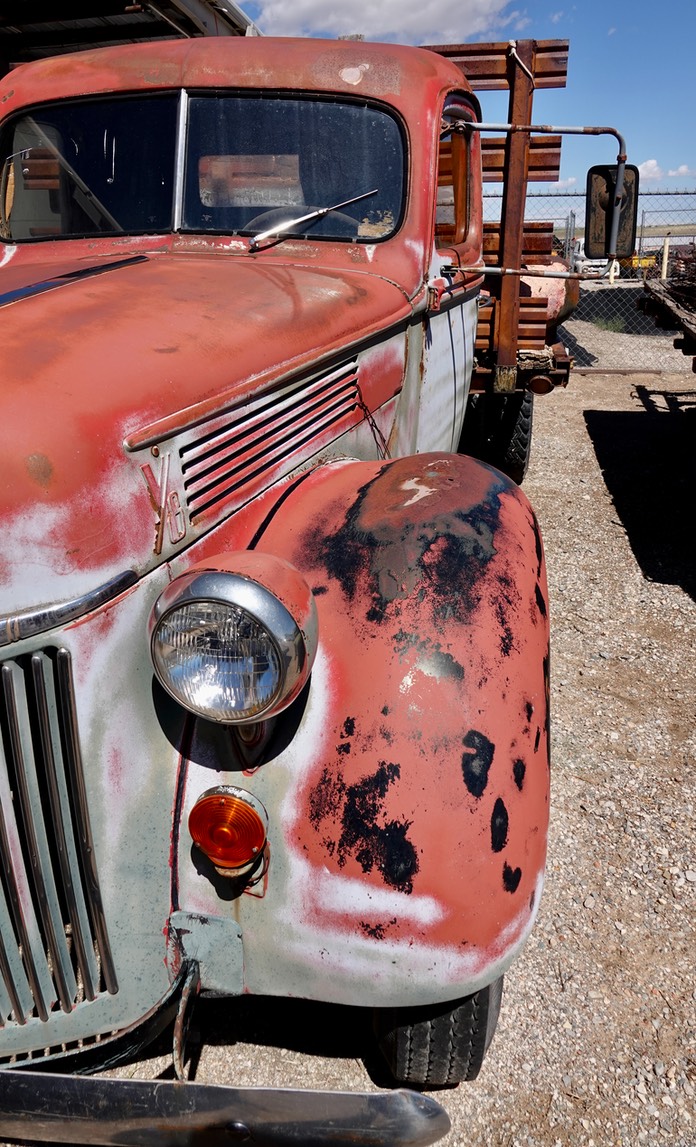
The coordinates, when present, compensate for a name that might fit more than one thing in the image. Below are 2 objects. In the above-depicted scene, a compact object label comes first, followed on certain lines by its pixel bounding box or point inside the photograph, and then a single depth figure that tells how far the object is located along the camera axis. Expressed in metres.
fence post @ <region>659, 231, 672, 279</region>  14.54
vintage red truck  1.41
